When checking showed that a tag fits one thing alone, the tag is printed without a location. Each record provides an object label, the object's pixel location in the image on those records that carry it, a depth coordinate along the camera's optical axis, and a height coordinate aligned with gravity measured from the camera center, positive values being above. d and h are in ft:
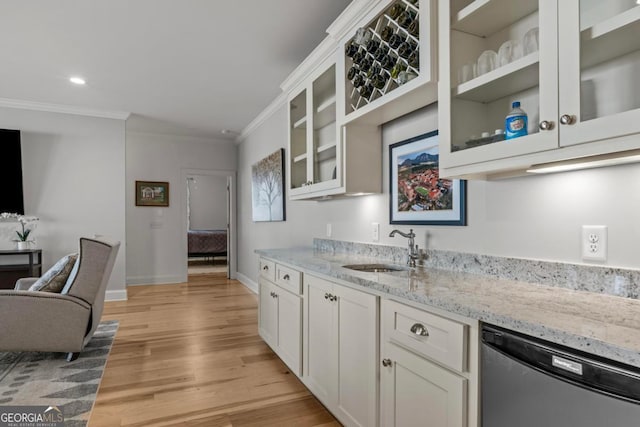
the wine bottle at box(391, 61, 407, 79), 6.00 +2.37
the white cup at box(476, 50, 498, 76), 4.75 +1.96
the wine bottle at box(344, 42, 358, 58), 7.17 +3.23
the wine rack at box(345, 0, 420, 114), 5.78 +2.76
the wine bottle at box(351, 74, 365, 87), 7.11 +2.57
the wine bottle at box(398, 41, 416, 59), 5.79 +2.61
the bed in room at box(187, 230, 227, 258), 28.37 -2.56
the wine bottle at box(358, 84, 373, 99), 6.93 +2.31
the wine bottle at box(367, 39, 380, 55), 6.60 +3.01
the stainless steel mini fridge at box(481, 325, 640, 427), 2.53 -1.39
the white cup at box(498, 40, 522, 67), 4.44 +1.97
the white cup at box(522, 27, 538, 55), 4.16 +1.95
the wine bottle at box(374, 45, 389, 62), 6.40 +2.80
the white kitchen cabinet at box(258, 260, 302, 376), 8.08 -2.71
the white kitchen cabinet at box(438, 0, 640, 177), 3.43 +1.43
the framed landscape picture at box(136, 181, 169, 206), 19.98 +1.00
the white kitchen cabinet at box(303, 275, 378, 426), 5.44 -2.40
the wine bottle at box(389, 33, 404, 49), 6.04 +2.86
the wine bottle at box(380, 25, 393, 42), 6.31 +3.11
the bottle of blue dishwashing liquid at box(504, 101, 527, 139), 4.23 +1.02
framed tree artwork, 14.65 +1.00
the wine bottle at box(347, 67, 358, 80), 7.28 +2.78
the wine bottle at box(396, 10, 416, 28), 5.74 +3.08
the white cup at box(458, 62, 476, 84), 4.98 +1.89
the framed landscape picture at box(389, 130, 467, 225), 6.30 +0.42
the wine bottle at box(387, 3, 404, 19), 6.00 +3.35
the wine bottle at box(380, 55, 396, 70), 6.27 +2.58
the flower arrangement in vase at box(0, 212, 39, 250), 14.62 -0.65
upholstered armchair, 8.75 -2.44
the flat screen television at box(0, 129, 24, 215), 14.65 +1.58
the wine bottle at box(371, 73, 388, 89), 6.47 +2.35
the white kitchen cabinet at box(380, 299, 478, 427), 3.78 -1.86
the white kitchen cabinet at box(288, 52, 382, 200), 7.97 +1.50
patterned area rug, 7.25 -3.82
